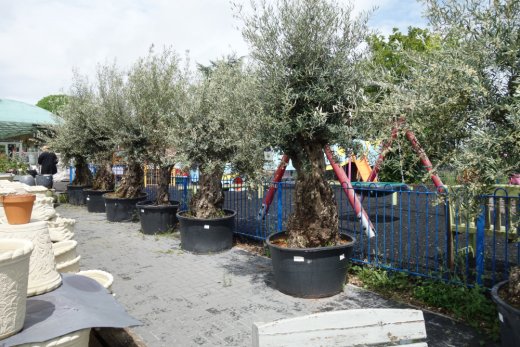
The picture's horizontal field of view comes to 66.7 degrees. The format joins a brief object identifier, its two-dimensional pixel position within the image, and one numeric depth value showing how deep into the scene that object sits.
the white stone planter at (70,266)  3.18
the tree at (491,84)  2.68
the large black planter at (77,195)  13.41
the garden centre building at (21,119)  14.12
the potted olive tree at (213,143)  6.59
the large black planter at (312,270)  4.59
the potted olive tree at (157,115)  8.39
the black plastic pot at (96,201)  11.77
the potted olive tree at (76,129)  11.93
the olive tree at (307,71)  4.52
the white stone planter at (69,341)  1.81
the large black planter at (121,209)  10.01
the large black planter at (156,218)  8.38
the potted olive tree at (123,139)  9.00
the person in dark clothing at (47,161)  14.54
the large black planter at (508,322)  2.81
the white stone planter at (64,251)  3.19
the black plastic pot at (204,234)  6.77
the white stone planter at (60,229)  3.62
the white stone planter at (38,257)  2.21
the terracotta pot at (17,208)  2.38
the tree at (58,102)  13.29
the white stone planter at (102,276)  3.07
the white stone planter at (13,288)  1.72
